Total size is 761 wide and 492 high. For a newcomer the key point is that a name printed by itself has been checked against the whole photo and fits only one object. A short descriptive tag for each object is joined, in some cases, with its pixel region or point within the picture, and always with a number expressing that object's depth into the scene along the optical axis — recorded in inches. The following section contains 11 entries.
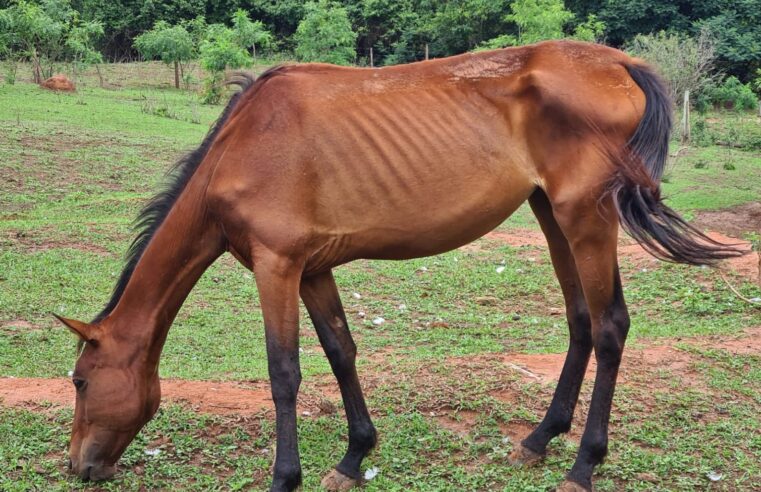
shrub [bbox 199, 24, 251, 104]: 1067.5
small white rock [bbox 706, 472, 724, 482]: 175.2
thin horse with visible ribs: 162.2
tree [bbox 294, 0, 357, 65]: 1194.6
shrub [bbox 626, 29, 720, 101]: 927.7
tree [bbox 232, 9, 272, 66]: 1230.3
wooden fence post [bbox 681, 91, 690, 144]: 896.3
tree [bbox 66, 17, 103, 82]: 1143.0
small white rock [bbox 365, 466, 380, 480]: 179.8
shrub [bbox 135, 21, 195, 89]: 1200.2
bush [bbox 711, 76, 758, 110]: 1285.7
